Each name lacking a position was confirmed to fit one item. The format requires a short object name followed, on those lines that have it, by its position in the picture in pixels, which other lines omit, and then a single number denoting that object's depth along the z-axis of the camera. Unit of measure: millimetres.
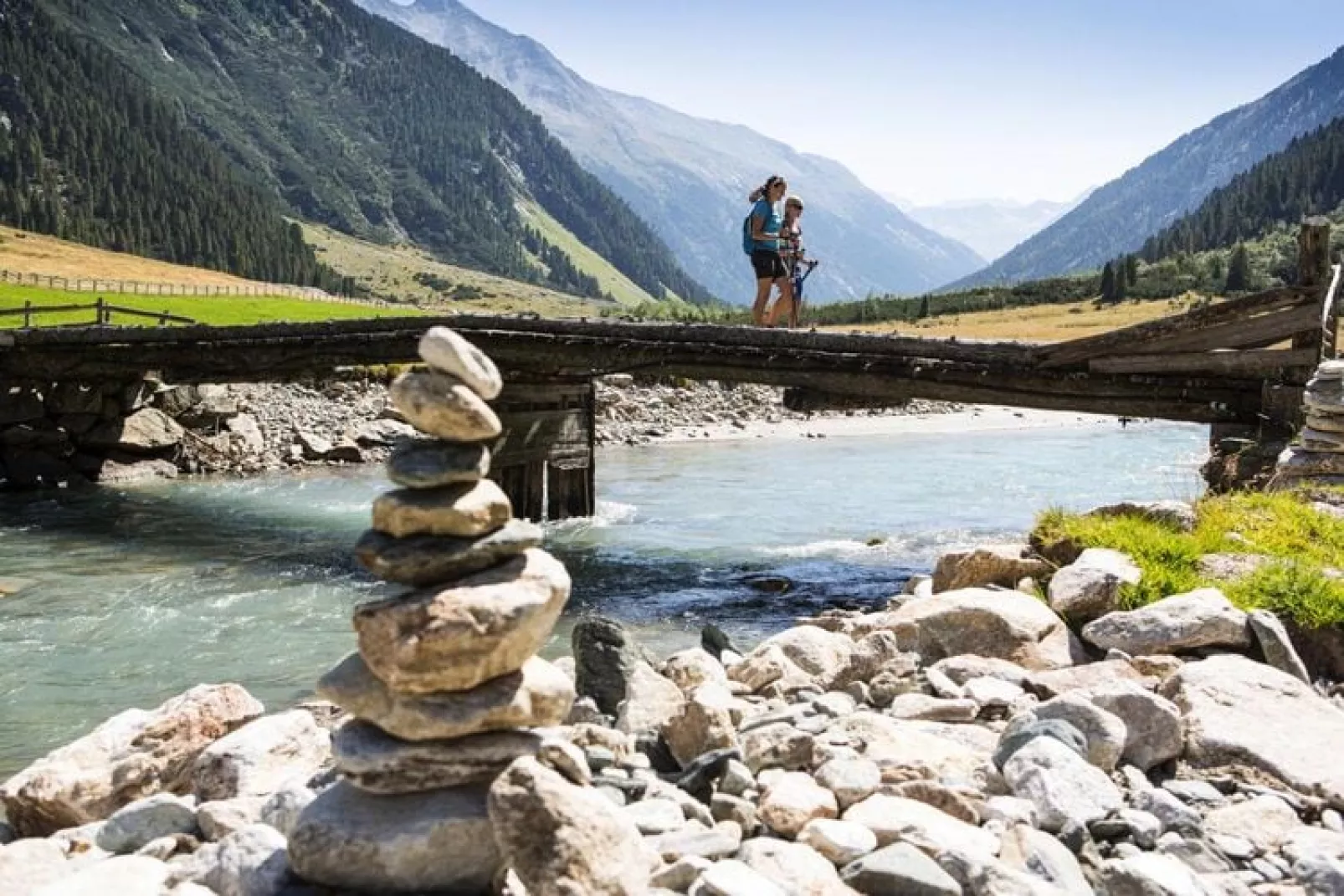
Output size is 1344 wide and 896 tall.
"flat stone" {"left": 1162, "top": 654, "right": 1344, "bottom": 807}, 6344
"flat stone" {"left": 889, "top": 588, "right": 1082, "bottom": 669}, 9281
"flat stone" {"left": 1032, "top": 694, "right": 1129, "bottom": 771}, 6387
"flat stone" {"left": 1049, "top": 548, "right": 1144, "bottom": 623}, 9805
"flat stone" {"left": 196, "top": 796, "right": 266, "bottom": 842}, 6031
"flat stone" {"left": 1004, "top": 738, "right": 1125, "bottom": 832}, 5652
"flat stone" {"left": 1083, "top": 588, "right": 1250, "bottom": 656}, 8492
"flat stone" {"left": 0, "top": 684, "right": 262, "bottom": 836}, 7492
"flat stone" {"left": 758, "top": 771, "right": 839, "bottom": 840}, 5672
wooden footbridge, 15961
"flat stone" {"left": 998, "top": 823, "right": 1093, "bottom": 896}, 5023
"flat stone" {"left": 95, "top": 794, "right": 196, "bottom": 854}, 6137
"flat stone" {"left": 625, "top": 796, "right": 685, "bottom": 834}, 5695
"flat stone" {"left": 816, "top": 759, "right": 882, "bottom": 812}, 5938
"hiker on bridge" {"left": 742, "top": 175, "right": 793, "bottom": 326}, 18656
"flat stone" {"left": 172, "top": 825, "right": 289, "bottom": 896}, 5117
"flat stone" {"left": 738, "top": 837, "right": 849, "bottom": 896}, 4918
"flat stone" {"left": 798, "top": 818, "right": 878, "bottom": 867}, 5230
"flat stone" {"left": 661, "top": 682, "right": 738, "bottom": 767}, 6895
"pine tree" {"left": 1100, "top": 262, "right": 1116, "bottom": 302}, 122438
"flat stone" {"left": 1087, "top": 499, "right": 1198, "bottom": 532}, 11719
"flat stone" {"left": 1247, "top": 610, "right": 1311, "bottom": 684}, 8109
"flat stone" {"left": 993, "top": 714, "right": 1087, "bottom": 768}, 6305
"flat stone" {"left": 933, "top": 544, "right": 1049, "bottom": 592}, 11766
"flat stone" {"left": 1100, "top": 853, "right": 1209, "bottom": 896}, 4906
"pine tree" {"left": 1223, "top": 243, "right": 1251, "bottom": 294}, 128750
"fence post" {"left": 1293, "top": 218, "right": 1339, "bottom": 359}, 14844
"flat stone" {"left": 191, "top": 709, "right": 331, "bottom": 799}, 6949
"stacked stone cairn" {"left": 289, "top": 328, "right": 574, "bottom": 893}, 5078
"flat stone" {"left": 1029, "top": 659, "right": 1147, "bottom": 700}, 7984
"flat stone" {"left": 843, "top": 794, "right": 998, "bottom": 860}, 5168
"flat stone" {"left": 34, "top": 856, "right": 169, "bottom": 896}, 4895
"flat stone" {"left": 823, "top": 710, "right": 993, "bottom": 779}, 6406
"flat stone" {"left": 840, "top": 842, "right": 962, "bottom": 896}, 4754
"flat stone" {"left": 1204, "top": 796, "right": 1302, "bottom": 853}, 5598
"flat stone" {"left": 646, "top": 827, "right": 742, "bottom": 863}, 5316
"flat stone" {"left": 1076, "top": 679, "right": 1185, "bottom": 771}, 6570
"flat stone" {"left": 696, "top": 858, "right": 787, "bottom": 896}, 4691
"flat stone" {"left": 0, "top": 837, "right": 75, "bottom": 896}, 5430
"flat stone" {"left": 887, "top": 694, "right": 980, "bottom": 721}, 7543
